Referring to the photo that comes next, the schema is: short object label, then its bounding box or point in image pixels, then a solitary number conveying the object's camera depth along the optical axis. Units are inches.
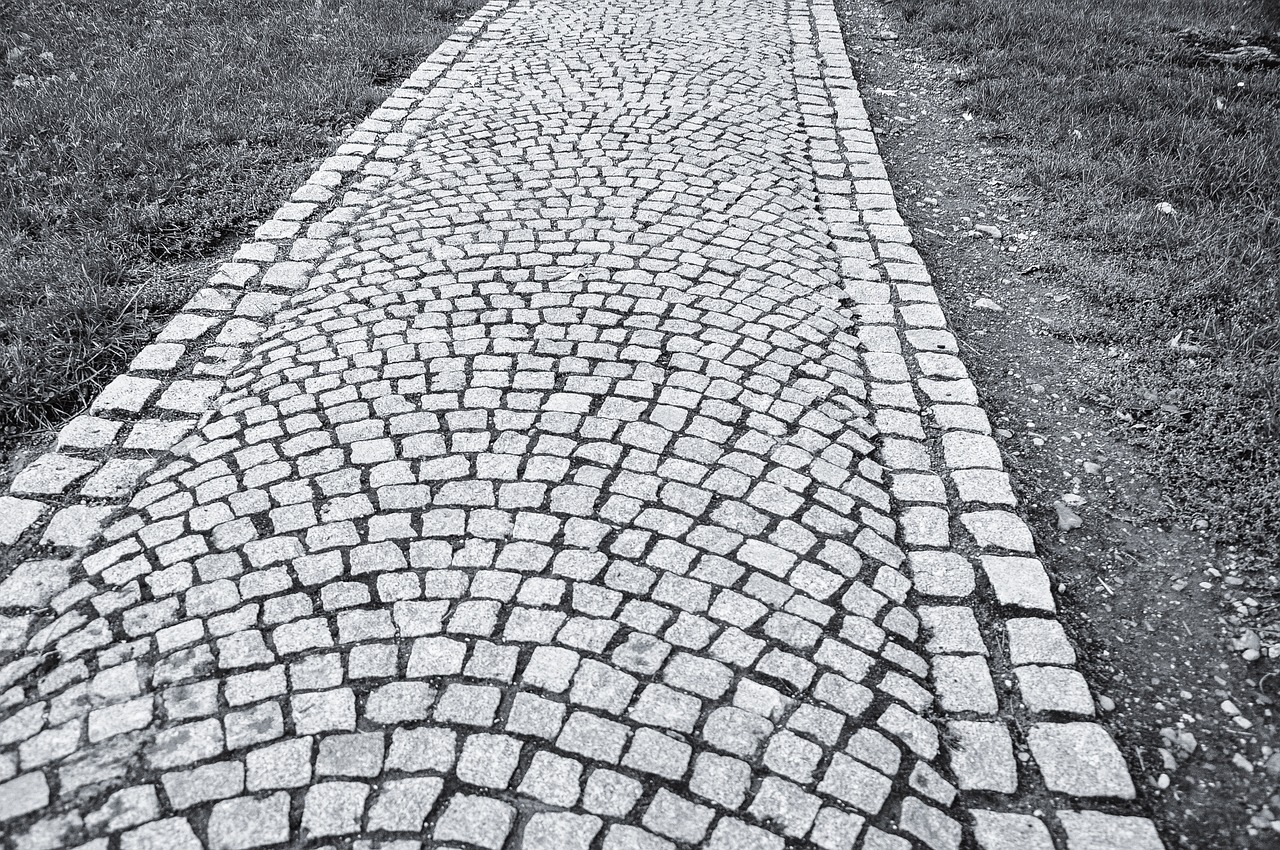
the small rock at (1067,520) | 136.3
